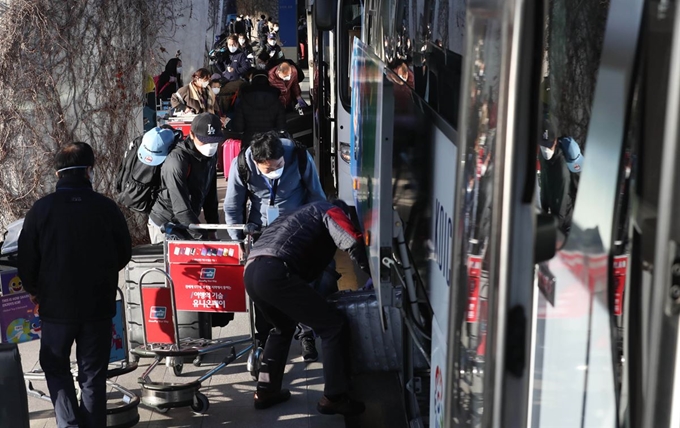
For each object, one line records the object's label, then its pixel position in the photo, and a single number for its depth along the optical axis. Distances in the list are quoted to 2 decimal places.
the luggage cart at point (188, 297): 5.62
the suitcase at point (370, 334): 5.80
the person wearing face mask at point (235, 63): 19.27
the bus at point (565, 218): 1.60
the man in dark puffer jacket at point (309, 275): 5.29
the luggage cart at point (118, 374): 5.40
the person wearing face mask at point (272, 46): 27.64
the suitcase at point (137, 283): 5.91
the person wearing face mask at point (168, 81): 16.75
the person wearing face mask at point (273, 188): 6.54
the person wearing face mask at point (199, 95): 12.90
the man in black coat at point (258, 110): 11.36
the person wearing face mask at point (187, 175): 6.56
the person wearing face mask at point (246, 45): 24.14
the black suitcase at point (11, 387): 4.38
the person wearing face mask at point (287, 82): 15.02
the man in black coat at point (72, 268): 4.77
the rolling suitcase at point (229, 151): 11.06
